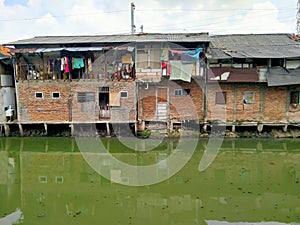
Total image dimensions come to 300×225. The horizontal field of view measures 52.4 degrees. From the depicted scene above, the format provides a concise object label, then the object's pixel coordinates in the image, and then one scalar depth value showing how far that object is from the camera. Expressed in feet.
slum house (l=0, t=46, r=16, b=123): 49.29
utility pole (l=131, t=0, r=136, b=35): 71.05
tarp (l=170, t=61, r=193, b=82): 46.69
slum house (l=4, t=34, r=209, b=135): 47.88
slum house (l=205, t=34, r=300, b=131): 47.09
